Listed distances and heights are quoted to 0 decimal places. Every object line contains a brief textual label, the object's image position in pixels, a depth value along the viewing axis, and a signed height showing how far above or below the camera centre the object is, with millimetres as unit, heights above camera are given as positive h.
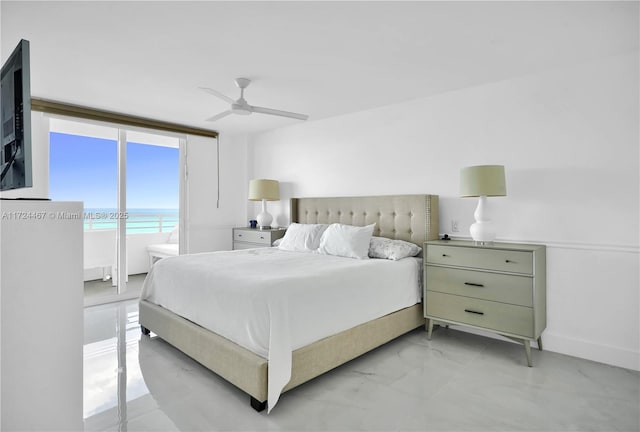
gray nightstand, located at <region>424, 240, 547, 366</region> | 2693 -578
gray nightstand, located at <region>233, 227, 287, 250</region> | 4793 -243
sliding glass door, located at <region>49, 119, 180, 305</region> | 4223 +471
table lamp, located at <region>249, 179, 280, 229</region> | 4977 +361
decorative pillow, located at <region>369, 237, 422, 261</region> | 3332 -301
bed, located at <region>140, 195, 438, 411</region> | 2051 -800
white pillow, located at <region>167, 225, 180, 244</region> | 5980 -273
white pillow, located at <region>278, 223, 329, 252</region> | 3857 -213
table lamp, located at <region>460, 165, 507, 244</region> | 2916 +226
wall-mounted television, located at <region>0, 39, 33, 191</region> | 1244 +381
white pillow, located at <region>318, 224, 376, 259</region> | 3396 -226
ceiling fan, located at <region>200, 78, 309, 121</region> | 3191 +1026
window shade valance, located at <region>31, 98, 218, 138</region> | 3772 +1252
